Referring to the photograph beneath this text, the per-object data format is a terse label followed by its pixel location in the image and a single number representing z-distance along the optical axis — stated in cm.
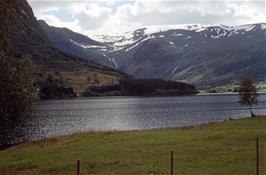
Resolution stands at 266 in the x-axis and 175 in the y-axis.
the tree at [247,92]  12045
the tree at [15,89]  3109
